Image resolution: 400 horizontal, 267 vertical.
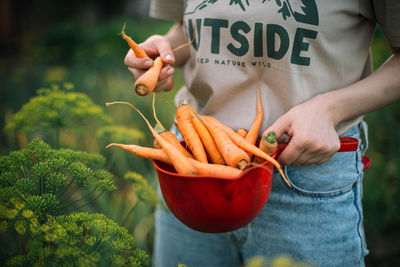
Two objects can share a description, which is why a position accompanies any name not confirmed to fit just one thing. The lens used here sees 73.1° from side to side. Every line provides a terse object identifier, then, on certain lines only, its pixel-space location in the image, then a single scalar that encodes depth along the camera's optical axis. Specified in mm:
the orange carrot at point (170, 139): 665
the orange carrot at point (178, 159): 559
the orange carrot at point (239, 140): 581
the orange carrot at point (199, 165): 573
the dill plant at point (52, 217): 561
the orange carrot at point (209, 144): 683
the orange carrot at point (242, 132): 722
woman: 665
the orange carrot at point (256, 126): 706
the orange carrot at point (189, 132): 661
